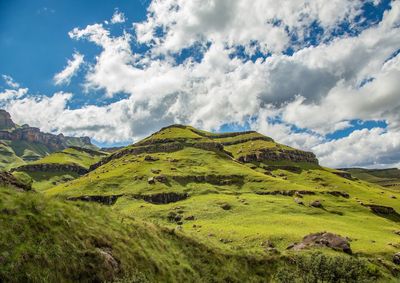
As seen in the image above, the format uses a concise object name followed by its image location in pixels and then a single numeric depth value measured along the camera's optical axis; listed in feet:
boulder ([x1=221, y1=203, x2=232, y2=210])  426.10
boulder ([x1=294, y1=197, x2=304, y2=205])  453.37
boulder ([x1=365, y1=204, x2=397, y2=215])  468.26
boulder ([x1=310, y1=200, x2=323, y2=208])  445.78
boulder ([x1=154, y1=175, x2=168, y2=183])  579.23
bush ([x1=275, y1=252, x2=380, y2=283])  128.47
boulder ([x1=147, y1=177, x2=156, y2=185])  565.94
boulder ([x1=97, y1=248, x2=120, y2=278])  92.40
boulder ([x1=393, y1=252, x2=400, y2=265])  239.71
